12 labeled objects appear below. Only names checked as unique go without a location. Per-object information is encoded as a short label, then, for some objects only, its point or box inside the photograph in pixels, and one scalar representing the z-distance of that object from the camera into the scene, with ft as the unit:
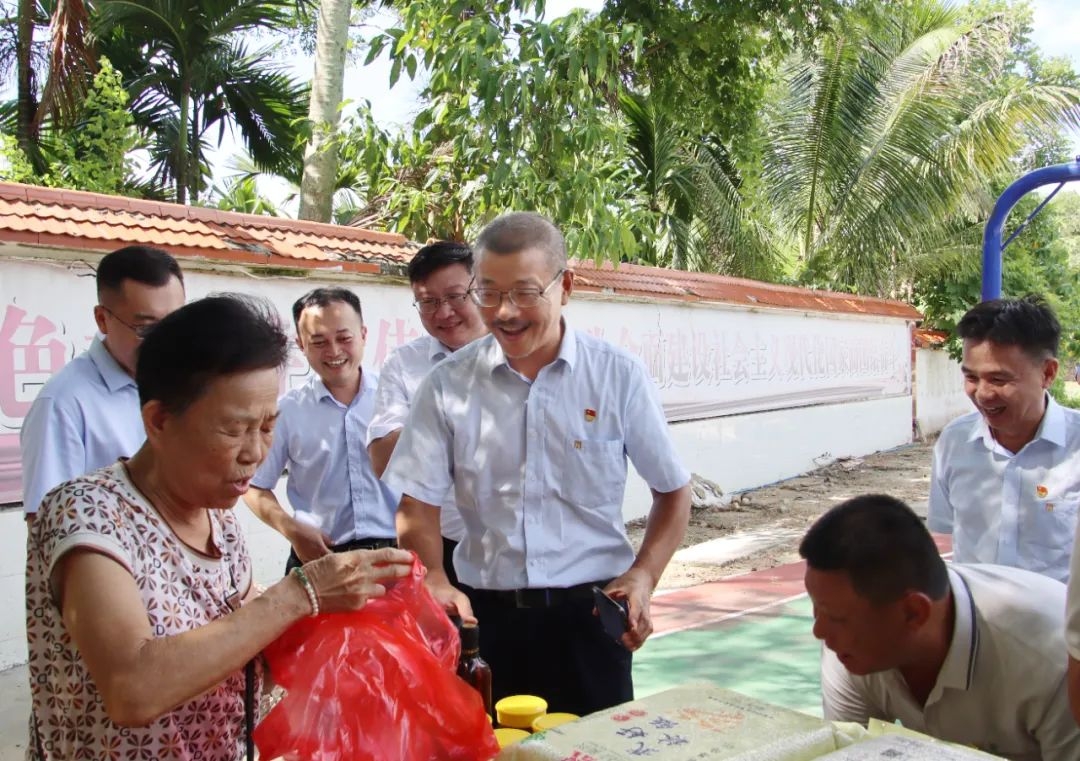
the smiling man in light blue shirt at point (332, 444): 11.10
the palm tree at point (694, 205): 48.65
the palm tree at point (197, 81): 35.60
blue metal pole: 23.40
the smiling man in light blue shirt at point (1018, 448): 9.07
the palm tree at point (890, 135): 48.08
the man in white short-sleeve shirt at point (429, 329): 10.32
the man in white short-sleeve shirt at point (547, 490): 7.82
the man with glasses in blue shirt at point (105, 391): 8.07
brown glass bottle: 6.26
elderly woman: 4.54
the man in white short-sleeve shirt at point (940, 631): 5.94
